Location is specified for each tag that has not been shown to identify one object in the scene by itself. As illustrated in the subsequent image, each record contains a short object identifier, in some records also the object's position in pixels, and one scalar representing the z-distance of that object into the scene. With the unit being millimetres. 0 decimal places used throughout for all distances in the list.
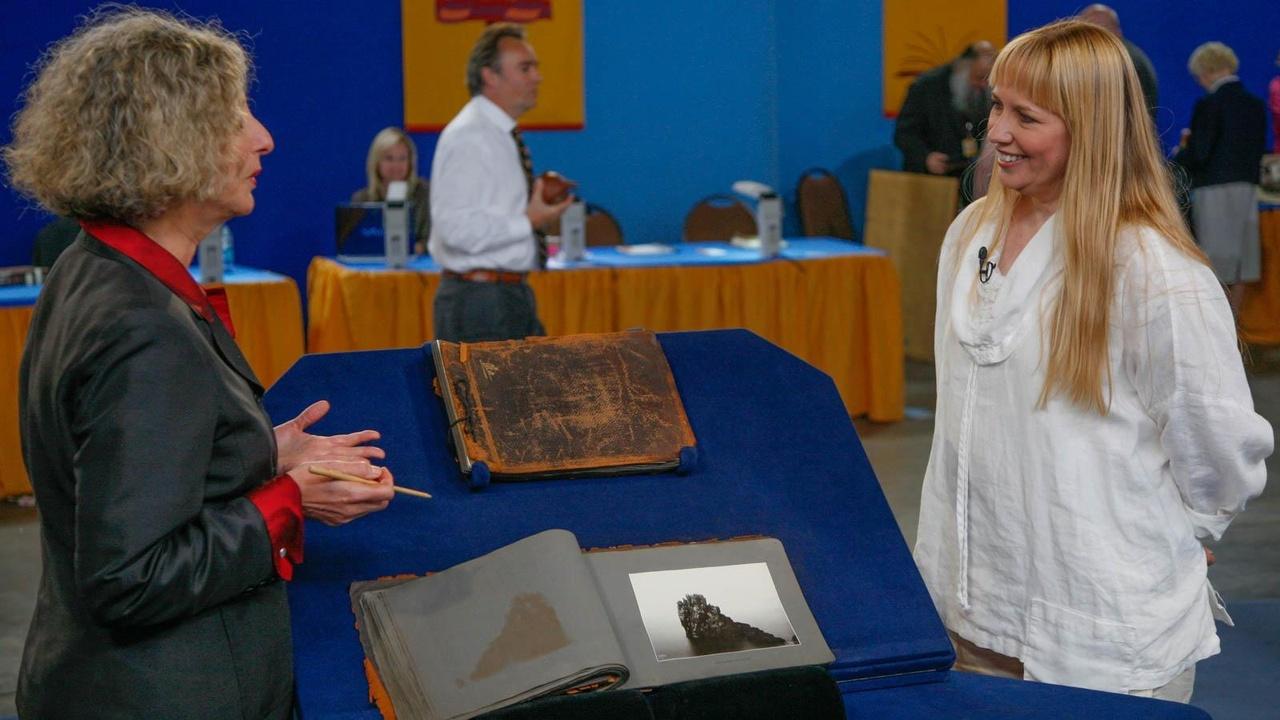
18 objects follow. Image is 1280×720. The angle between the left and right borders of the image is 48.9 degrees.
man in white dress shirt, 4219
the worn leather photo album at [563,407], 1671
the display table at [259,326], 4750
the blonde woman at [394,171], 5773
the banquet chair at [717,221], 6770
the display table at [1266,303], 7359
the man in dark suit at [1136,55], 5645
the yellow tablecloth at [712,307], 5180
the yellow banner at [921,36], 7875
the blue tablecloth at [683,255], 5367
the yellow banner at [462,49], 6668
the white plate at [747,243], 5848
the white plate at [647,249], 5691
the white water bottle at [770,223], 5539
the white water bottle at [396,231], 5195
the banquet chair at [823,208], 7496
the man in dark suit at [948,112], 7043
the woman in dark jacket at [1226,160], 6953
